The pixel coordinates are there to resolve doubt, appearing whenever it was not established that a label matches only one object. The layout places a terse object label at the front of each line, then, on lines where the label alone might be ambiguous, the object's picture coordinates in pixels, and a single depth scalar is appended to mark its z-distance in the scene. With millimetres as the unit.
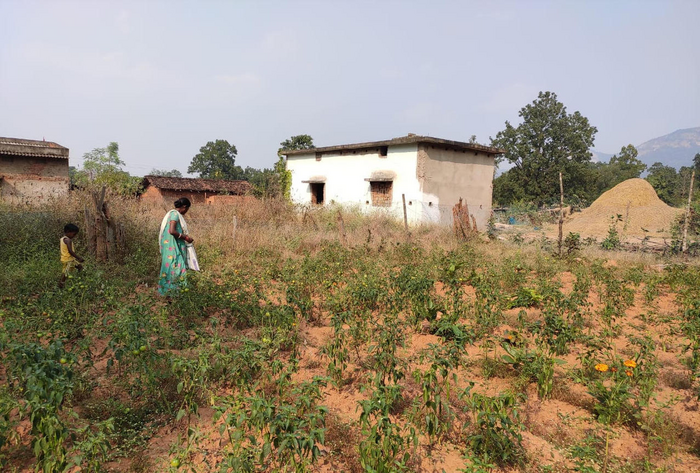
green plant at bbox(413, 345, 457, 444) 2445
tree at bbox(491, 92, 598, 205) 35250
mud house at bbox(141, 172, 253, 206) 23688
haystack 18297
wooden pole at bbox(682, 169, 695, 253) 7965
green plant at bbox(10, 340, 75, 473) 1880
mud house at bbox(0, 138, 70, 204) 15062
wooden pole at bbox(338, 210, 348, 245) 9100
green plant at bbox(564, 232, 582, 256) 8406
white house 14117
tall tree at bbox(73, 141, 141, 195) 26812
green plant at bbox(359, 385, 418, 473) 2076
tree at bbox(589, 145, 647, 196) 49031
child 5430
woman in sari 5016
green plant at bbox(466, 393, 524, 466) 2383
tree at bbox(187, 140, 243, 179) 62031
